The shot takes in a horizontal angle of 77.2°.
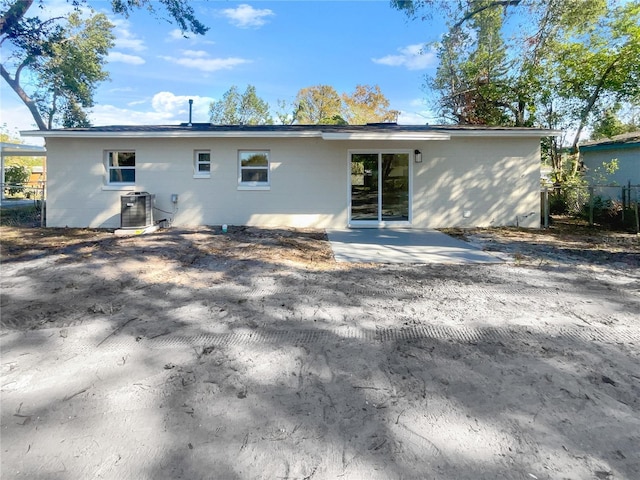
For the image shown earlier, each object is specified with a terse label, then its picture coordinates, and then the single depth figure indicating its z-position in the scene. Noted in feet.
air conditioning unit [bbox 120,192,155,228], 34.50
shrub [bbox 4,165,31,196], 80.28
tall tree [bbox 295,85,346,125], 122.11
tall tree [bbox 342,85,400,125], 114.11
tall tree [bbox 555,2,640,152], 49.45
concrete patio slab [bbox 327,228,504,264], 23.96
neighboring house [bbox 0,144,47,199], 66.13
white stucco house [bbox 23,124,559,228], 38.40
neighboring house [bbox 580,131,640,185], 45.32
